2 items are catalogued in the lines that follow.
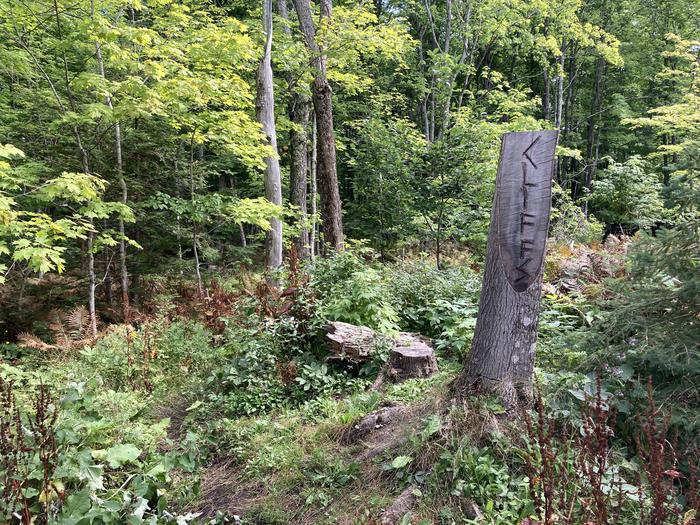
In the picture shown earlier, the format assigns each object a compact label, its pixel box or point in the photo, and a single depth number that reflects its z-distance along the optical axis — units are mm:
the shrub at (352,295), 5152
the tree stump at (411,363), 4418
